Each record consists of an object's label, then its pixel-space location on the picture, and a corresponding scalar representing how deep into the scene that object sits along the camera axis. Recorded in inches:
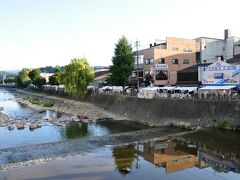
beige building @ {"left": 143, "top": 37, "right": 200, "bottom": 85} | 1732.8
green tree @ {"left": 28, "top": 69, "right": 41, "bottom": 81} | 3710.0
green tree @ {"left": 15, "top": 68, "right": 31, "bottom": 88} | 4273.7
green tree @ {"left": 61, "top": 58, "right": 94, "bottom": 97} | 1830.3
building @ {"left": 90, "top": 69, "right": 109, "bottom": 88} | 2587.3
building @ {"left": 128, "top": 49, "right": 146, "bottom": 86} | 1848.3
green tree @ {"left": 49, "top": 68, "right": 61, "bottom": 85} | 3011.3
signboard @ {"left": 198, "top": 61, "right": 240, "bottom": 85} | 1193.5
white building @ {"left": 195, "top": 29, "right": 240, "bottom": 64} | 1723.6
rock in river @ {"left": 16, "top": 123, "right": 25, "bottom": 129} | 1197.5
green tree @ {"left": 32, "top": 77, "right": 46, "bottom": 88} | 3448.9
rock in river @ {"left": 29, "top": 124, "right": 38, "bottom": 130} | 1184.2
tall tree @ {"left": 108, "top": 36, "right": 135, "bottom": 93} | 1677.9
